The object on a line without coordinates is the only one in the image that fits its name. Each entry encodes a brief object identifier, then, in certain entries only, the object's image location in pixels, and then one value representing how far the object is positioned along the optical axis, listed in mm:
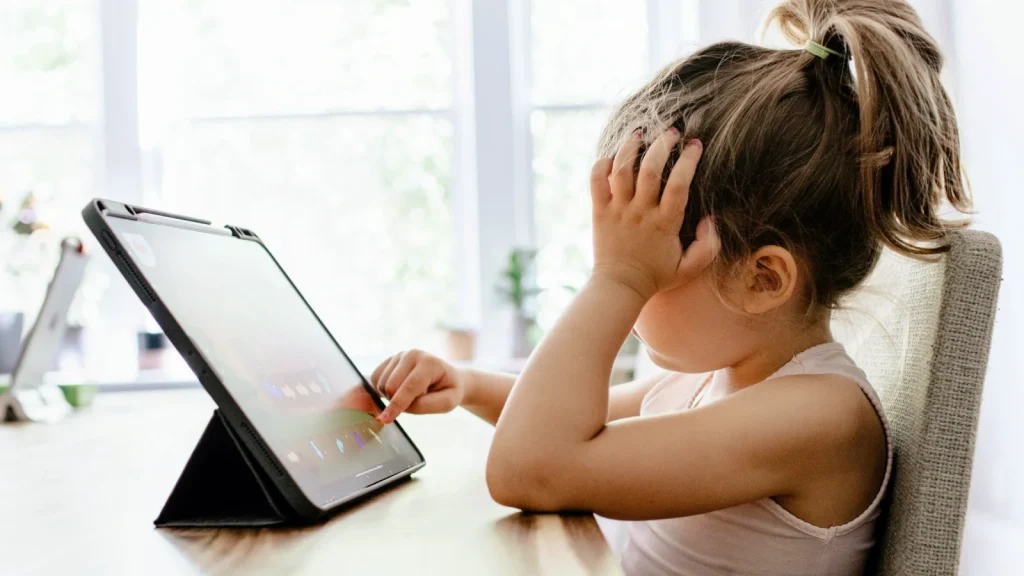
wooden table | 518
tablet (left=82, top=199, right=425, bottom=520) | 606
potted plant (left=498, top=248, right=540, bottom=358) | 2336
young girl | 689
